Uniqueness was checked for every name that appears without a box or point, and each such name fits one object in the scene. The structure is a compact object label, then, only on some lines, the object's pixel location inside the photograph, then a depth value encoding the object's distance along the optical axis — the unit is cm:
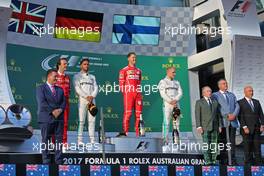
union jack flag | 1400
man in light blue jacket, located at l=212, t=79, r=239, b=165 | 1041
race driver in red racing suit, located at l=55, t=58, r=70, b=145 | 1062
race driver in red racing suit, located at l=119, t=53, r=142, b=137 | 1153
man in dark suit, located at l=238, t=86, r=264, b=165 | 1052
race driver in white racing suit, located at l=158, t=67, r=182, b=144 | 1134
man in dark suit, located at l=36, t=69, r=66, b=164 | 952
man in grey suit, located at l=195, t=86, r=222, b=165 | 1028
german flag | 1480
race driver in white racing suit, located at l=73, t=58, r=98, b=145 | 1068
